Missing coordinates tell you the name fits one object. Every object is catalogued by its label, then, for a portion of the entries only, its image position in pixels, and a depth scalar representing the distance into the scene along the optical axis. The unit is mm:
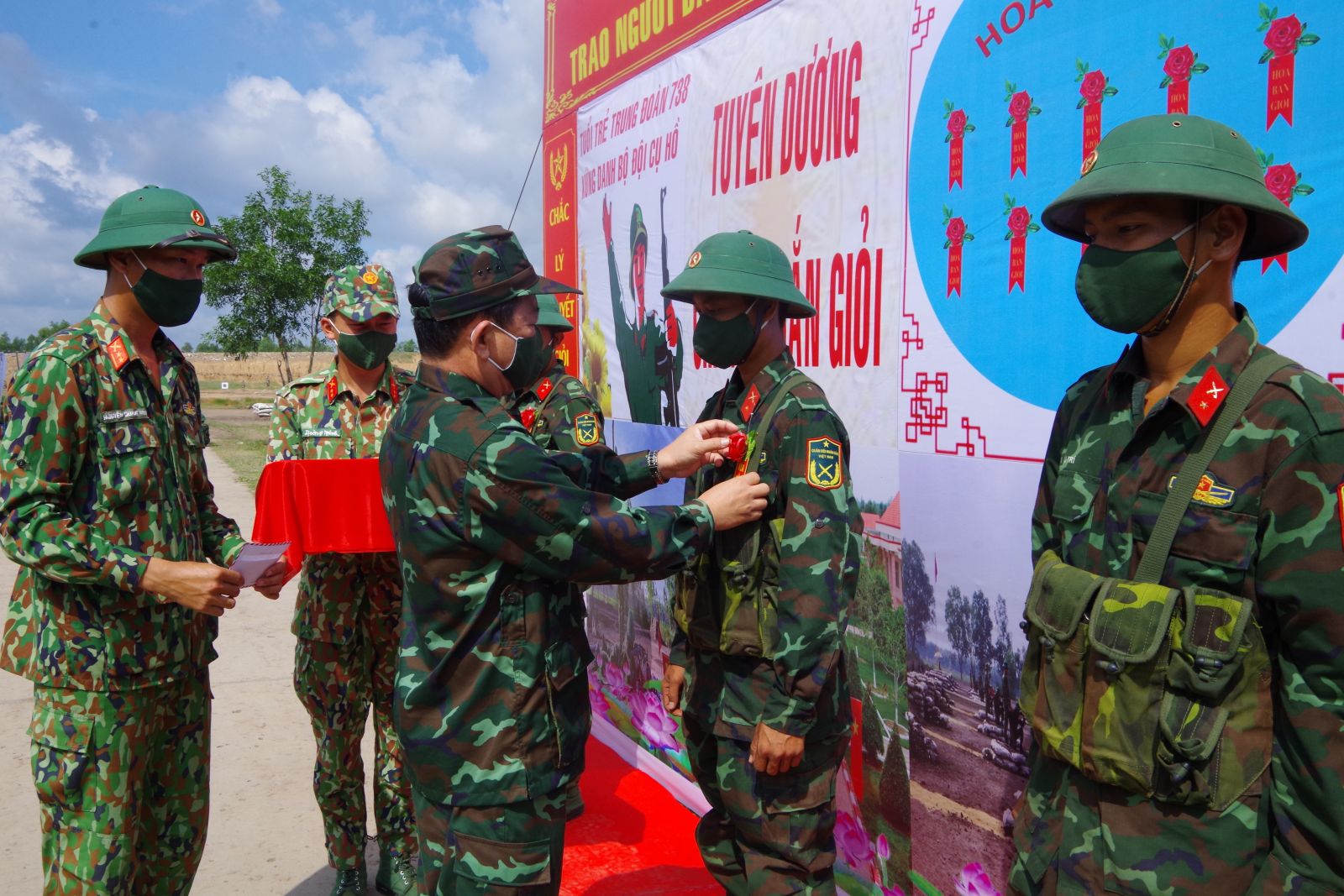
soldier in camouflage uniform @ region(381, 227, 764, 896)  2041
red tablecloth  3205
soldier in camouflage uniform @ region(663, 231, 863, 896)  2375
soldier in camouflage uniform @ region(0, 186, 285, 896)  2441
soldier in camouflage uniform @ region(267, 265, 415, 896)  3543
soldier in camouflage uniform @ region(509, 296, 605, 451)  3822
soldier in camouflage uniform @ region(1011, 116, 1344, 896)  1466
